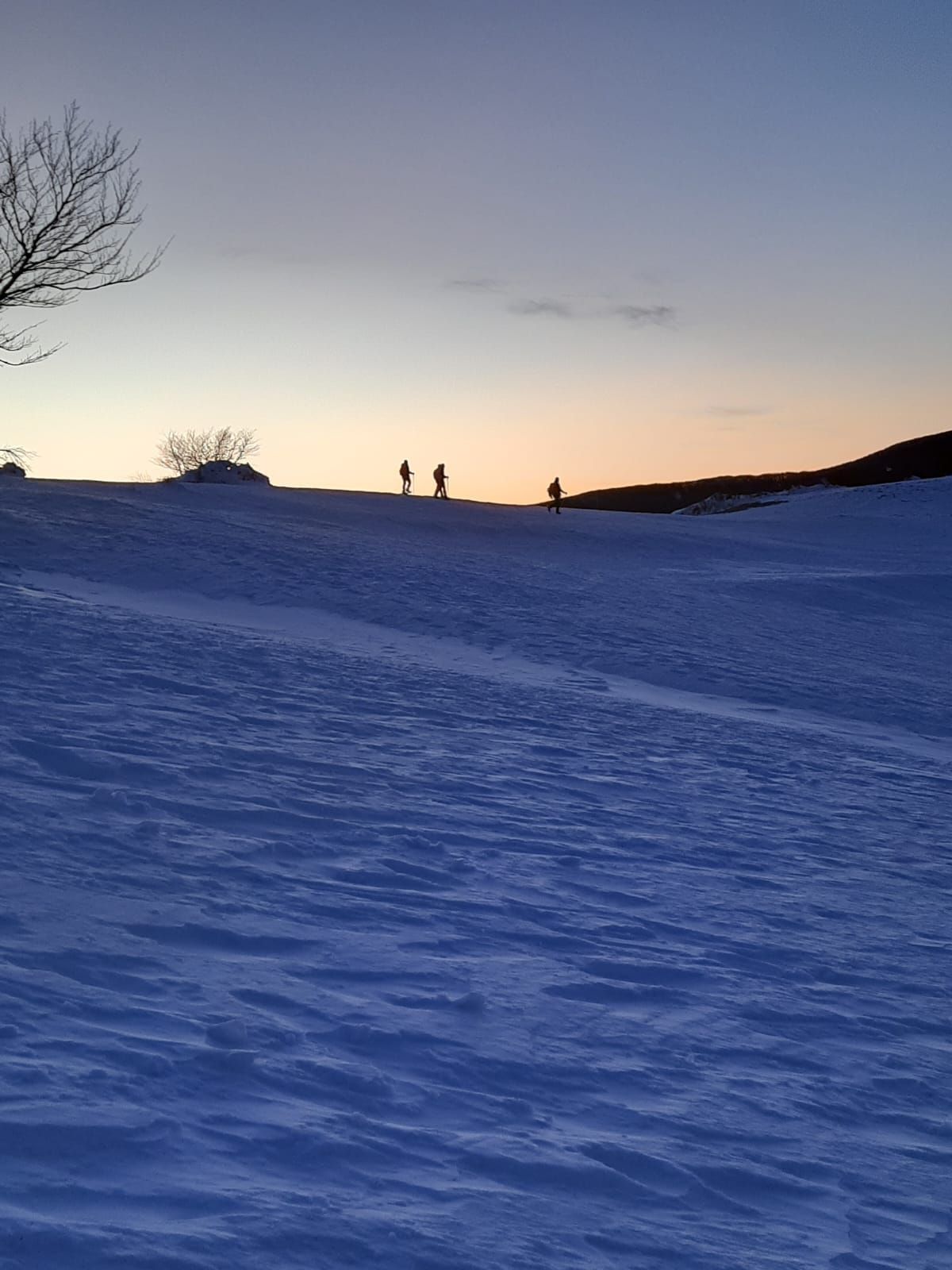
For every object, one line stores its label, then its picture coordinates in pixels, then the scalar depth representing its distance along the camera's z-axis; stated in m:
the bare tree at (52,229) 23.75
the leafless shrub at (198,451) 91.50
